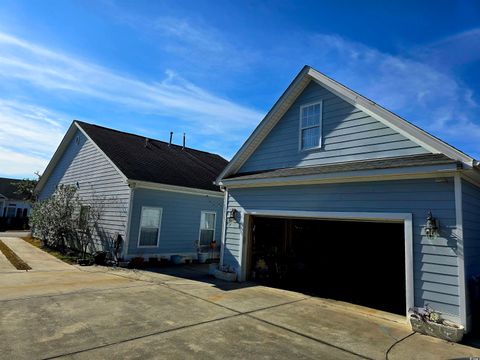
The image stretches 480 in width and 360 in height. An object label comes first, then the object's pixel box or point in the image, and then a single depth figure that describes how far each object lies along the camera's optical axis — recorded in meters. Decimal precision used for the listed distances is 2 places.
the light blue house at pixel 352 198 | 6.43
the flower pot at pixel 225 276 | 10.65
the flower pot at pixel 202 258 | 15.39
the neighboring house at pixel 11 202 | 37.28
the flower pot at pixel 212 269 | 11.46
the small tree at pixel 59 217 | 15.72
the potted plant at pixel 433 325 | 5.82
